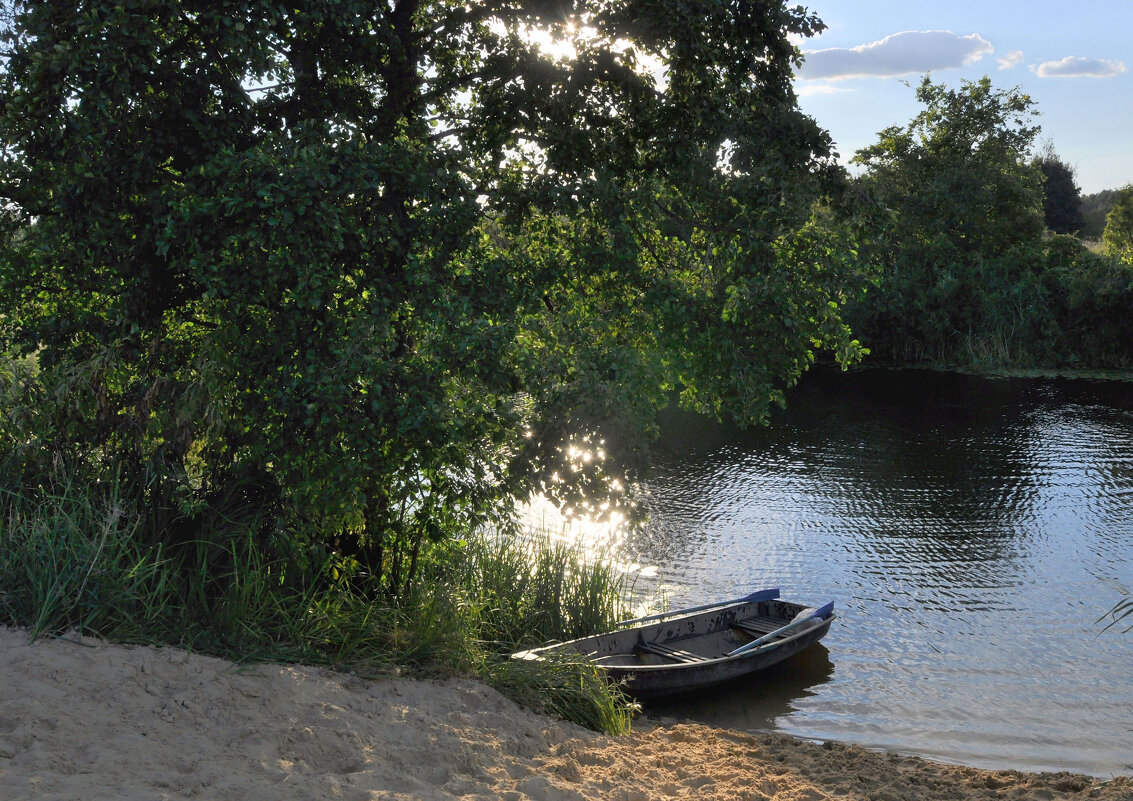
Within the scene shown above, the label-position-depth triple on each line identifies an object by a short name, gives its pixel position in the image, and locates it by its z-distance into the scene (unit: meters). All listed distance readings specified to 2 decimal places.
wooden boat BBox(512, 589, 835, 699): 11.23
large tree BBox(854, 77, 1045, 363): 45.56
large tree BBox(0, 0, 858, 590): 7.91
